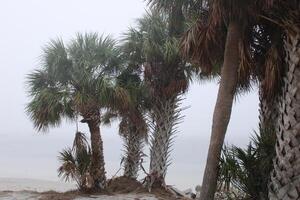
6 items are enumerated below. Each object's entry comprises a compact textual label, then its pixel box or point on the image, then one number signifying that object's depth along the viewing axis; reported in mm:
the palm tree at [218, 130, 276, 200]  8375
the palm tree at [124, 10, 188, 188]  16359
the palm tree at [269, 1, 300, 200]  7090
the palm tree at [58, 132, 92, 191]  14867
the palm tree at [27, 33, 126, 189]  15102
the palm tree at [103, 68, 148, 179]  16373
